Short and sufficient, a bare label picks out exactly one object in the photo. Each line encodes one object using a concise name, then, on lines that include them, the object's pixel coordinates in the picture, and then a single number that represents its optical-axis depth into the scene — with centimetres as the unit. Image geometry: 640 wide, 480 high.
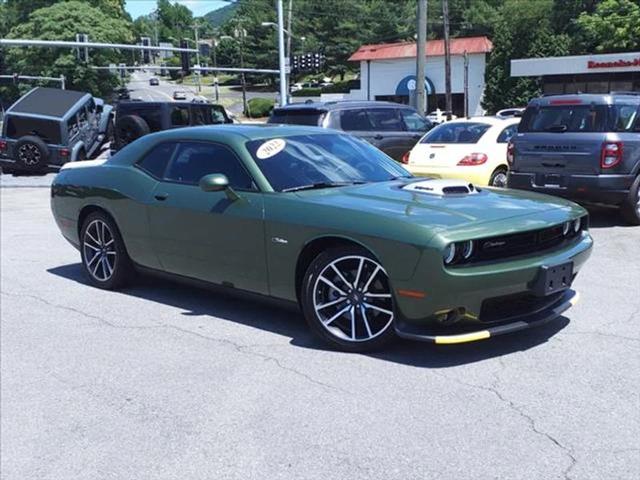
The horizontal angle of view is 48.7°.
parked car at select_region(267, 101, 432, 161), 1203
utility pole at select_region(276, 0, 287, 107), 3164
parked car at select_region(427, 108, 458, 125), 3854
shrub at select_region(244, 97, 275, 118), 6762
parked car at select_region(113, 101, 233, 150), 1683
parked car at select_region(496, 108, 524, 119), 1510
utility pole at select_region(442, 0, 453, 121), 3453
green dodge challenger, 424
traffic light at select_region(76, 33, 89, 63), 3776
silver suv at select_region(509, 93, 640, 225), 881
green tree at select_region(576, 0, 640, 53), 4522
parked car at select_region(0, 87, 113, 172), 1962
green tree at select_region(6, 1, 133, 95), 7281
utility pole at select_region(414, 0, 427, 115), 2180
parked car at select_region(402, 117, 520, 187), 1078
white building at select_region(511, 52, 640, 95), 3825
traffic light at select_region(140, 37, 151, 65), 4202
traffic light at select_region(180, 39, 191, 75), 3712
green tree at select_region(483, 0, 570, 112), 5000
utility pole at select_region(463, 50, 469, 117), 4956
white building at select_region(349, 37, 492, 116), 5381
